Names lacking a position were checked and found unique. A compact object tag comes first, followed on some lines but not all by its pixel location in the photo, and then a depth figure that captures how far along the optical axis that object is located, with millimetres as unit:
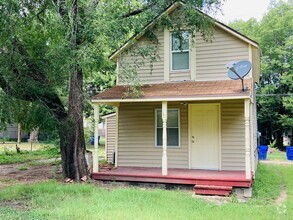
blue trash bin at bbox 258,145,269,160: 18078
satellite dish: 8664
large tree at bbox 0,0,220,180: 8188
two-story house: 9438
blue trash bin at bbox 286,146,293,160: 17969
